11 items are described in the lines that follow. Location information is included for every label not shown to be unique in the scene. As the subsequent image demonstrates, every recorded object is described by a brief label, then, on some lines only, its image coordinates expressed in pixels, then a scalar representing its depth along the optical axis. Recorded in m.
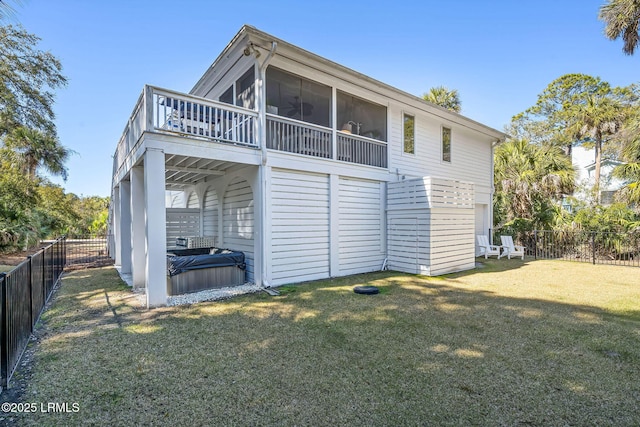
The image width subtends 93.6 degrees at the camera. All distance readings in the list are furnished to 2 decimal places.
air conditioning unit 8.86
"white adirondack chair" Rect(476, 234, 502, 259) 12.18
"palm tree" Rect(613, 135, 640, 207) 10.86
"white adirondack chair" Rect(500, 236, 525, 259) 11.98
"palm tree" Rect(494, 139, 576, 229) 13.18
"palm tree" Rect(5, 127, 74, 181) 14.85
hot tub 6.39
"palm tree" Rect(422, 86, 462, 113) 19.36
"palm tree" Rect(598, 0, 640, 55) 9.12
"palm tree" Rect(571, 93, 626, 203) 16.53
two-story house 6.19
